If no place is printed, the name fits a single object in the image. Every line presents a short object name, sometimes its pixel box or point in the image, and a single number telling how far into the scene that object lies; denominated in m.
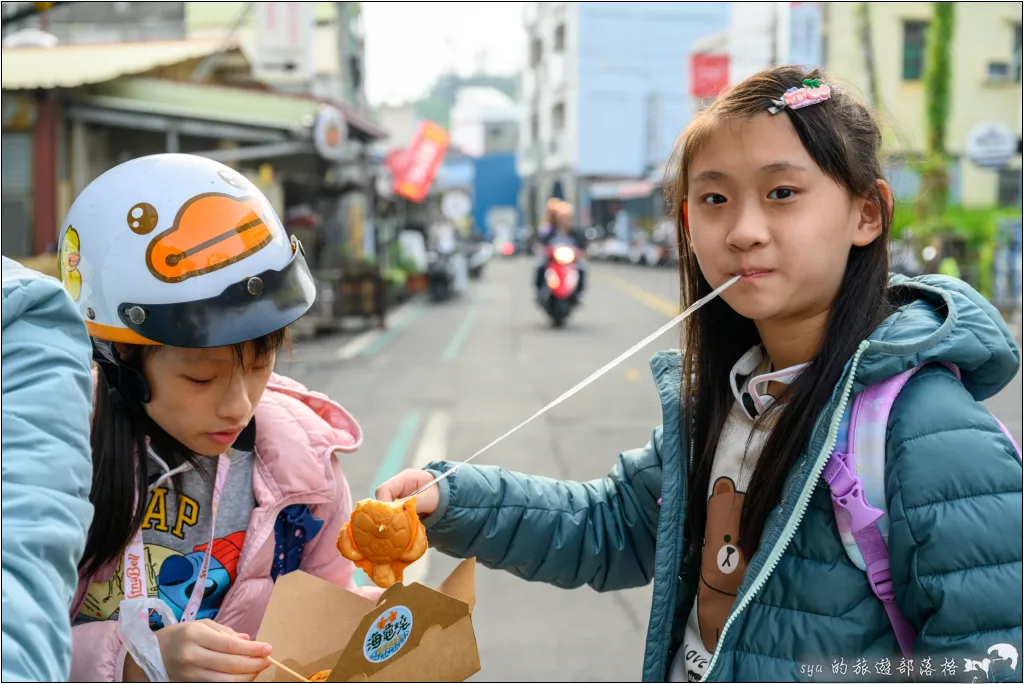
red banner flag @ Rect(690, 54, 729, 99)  27.73
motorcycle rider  17.03
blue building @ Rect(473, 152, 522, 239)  75.25
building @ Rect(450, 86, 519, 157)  86.25
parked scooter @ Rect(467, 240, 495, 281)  34.03
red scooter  16.81
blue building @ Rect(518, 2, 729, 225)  54.47
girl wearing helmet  1.84
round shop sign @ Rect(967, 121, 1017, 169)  17.80
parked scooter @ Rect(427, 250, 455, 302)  24.16
